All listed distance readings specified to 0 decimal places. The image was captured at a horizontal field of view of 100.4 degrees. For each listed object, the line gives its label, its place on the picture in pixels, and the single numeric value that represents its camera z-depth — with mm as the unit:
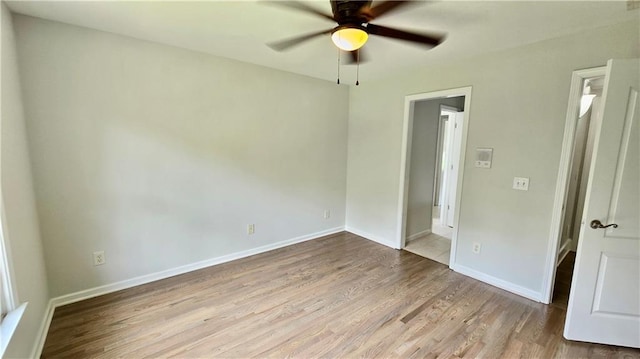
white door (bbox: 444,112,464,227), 4539
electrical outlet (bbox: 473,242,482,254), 2970
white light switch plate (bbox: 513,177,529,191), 2582
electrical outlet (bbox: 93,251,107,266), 2455
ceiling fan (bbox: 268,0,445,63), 1534
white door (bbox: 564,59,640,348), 1818
